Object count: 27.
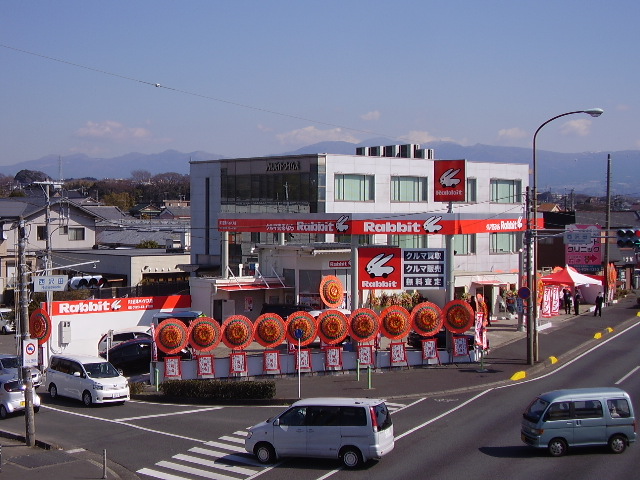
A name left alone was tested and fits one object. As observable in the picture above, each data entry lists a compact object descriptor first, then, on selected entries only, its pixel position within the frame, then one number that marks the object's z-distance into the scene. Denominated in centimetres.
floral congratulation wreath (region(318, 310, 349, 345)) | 2978
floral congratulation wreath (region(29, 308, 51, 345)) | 3077
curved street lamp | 3041
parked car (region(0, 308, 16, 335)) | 4667
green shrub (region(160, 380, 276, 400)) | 2552
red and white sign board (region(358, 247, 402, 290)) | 3142
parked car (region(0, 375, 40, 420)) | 2497
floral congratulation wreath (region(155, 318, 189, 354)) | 2831
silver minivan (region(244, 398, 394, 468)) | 1691
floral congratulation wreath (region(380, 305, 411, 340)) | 3030
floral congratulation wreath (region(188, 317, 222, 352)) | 2844
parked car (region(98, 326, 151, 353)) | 3384
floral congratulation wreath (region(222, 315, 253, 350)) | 2878
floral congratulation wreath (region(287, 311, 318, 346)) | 2940
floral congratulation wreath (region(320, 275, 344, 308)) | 3541
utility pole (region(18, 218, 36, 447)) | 2041
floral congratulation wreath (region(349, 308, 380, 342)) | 2998
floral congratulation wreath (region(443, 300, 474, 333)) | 3055
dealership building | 3412
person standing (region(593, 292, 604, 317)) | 4691
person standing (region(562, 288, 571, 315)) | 4841
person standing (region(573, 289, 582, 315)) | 4788
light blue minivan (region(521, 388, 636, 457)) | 1739
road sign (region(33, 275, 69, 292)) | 2852
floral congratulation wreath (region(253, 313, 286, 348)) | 2906
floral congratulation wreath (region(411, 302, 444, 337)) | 3067
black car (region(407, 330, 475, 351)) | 3374
